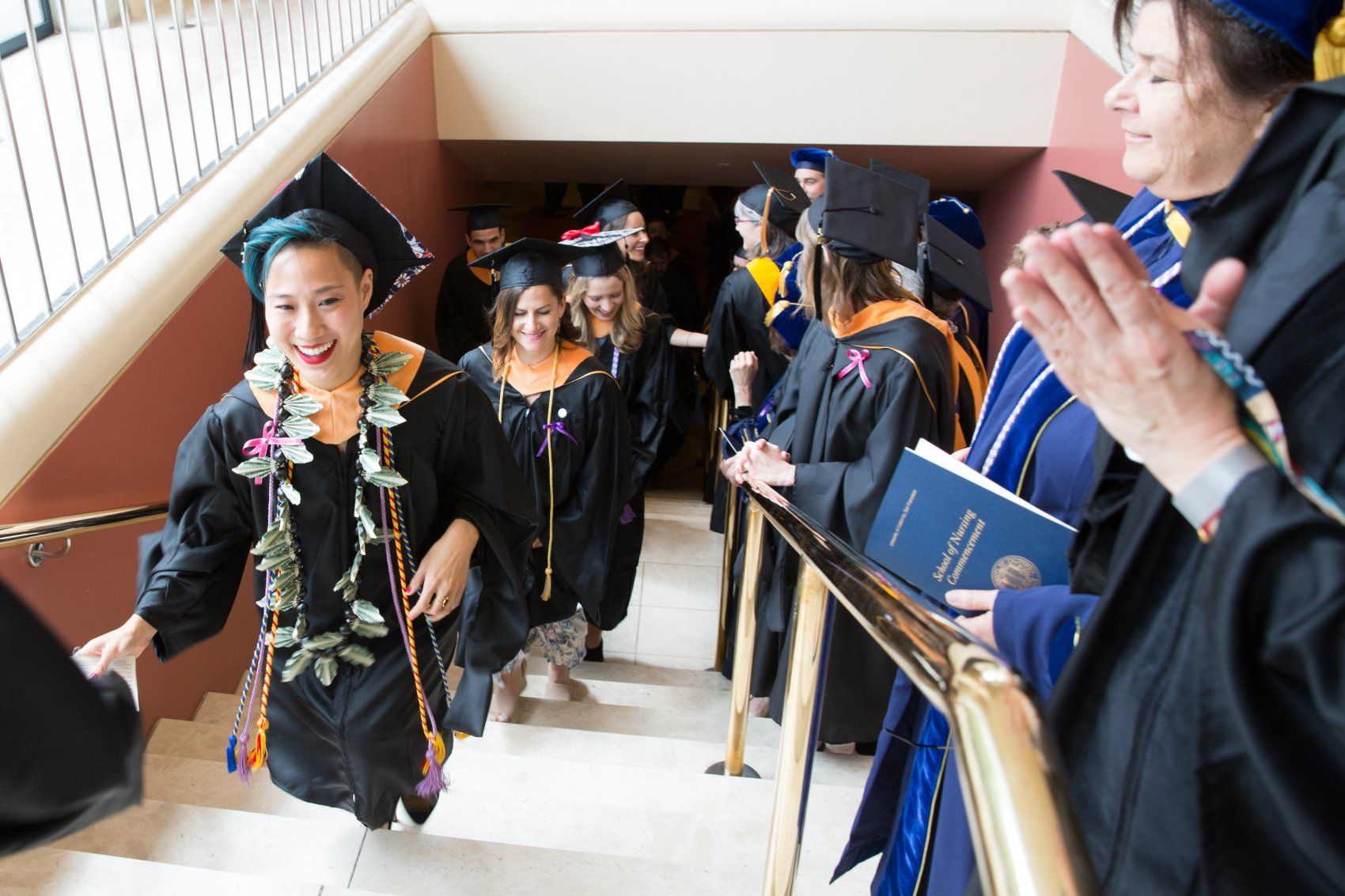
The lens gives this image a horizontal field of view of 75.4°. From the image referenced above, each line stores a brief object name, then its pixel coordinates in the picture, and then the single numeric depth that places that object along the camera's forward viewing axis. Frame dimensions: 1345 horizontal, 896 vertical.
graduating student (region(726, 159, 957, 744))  2.58
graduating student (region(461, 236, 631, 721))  3.53
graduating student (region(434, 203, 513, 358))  5.71
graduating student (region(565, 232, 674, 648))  3.96
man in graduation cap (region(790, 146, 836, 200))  4.24
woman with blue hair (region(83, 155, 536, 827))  1.99
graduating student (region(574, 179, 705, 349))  4.88
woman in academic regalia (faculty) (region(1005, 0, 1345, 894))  0.67
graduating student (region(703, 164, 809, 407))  4.35
